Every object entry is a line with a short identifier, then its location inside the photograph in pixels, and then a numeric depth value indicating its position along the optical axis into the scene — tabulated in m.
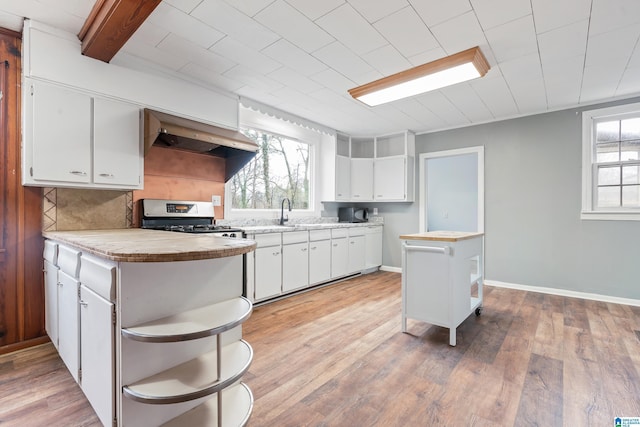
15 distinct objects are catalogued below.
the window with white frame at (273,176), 3.97
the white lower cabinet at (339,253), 4.38
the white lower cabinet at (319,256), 4.02
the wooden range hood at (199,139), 2.58
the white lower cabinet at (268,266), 3.34
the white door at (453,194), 6.13
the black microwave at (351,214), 5.54
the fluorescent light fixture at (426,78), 2.56
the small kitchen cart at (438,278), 2.45
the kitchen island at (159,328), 1.22
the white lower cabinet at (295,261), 3.66
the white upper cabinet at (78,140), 2.17
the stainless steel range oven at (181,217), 2.85
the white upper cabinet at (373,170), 5.04
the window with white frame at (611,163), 3.59
